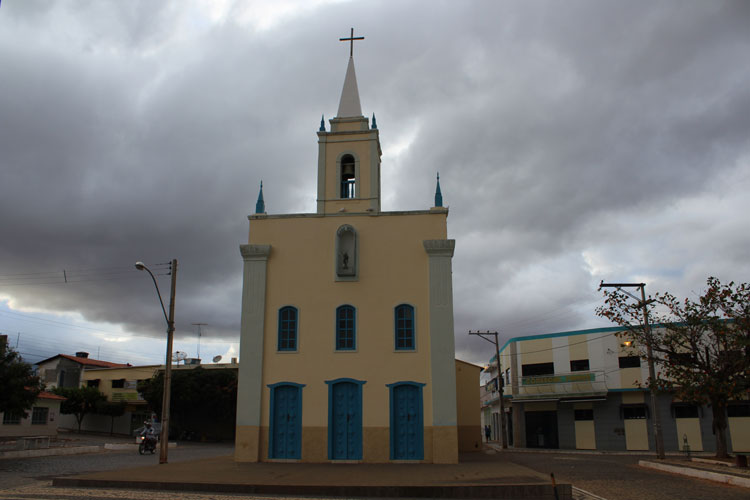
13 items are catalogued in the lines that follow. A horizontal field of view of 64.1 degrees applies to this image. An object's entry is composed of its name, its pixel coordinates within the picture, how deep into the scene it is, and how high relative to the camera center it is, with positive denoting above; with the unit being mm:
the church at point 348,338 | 19266 +2041
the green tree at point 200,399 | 39188 +152
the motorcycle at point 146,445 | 26500 -1868
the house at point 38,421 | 35594 -1127
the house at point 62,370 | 50031 +2611
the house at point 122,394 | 46281 +568
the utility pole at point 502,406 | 36078 -343
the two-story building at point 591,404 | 32250 -220
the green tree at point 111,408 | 45969 -469
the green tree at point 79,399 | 45344 +205
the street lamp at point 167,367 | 19108 +1077
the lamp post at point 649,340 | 22078 +2115
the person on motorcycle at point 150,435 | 26531 -1446
